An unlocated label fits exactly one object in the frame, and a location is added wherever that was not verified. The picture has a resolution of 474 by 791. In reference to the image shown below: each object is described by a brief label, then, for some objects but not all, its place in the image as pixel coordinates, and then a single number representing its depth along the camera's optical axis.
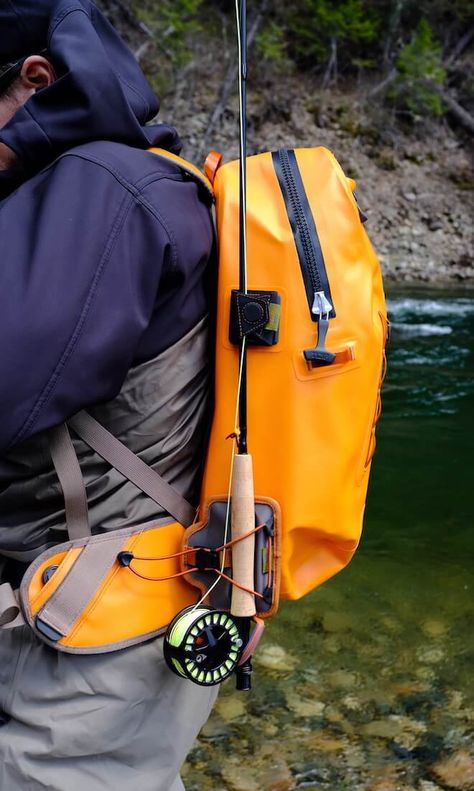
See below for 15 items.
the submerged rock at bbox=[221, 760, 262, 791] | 3.07
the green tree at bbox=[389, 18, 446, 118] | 22.28
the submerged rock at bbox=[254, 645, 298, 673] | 3.87
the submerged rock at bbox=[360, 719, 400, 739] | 3.38
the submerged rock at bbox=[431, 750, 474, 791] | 3.08
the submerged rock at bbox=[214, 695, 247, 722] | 3.50
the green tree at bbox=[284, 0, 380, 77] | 22.66
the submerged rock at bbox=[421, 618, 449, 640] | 4.17
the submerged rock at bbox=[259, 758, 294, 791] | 3.07
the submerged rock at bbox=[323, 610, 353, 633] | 4.23
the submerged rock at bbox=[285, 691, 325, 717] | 3.54
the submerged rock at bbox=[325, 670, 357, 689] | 3.73
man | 1.43
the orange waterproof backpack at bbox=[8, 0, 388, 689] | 1.62
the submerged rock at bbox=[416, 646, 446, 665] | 3.92
